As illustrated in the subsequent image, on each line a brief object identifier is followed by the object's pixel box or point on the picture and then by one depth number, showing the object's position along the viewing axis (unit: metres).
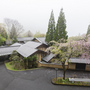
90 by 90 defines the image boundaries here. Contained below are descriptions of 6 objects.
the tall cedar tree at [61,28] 14.79
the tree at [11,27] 34.19
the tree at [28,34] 44.22
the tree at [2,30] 21.17
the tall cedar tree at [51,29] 17.55
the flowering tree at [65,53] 6.43
